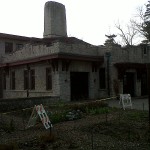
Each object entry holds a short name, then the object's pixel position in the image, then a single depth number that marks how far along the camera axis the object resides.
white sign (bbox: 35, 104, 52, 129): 5.84
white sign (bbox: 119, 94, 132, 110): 9.80
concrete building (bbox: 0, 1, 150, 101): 13.34
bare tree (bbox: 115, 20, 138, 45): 31.26
